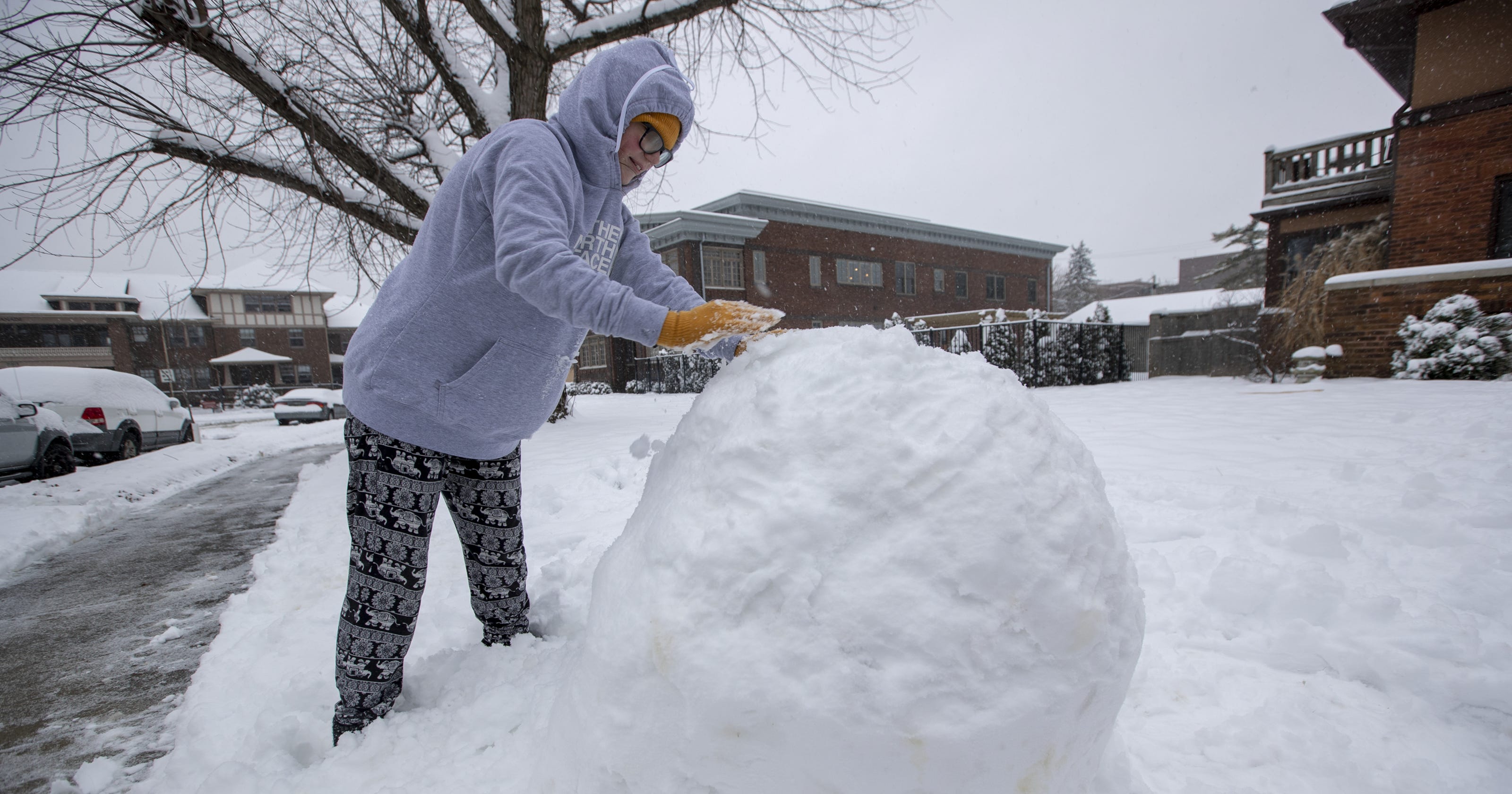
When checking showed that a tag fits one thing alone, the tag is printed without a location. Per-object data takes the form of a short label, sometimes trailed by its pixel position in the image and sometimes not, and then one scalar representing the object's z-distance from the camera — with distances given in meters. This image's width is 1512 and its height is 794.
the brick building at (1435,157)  7.66
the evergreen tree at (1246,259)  19.16
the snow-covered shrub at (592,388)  19.69
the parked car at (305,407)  17.95
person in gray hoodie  1.58
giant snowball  0.99
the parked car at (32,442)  6.44
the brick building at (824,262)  19.47
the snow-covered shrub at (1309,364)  8.00
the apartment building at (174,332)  28.84
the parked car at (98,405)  7.86
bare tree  5.04
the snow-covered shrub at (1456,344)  6.54
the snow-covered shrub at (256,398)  28.30
